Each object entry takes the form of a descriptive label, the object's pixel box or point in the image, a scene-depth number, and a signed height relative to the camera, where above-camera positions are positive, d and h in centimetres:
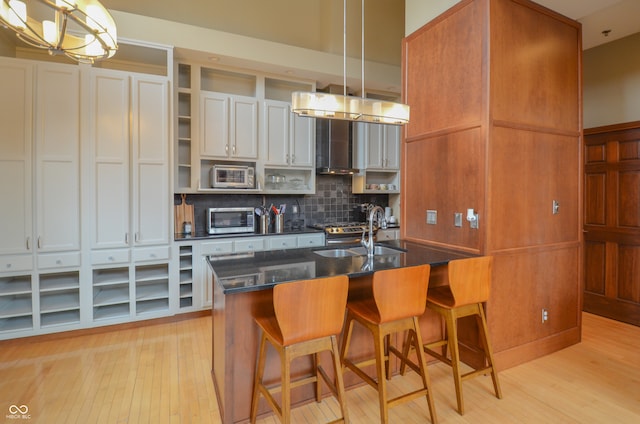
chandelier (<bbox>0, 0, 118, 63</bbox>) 157 +96
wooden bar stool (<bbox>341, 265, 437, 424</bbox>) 182 -61
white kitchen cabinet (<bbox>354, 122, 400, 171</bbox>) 484 +94
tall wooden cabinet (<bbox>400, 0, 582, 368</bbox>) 246 +44
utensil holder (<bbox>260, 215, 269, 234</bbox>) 425 -18
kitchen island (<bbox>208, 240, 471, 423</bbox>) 188 -58
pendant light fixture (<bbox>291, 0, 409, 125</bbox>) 210 +67
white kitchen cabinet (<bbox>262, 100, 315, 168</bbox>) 421 +96
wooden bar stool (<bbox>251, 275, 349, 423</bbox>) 161 -58
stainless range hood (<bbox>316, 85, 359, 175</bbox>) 457 +89
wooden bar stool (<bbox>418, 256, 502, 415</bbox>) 208 -61
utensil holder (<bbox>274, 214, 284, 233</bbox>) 430 -17
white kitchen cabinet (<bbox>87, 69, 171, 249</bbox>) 320 +51
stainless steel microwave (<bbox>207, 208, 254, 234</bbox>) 388 -13
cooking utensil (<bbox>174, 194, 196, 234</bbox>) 397 -6
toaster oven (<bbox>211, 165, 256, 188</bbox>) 389 +40
